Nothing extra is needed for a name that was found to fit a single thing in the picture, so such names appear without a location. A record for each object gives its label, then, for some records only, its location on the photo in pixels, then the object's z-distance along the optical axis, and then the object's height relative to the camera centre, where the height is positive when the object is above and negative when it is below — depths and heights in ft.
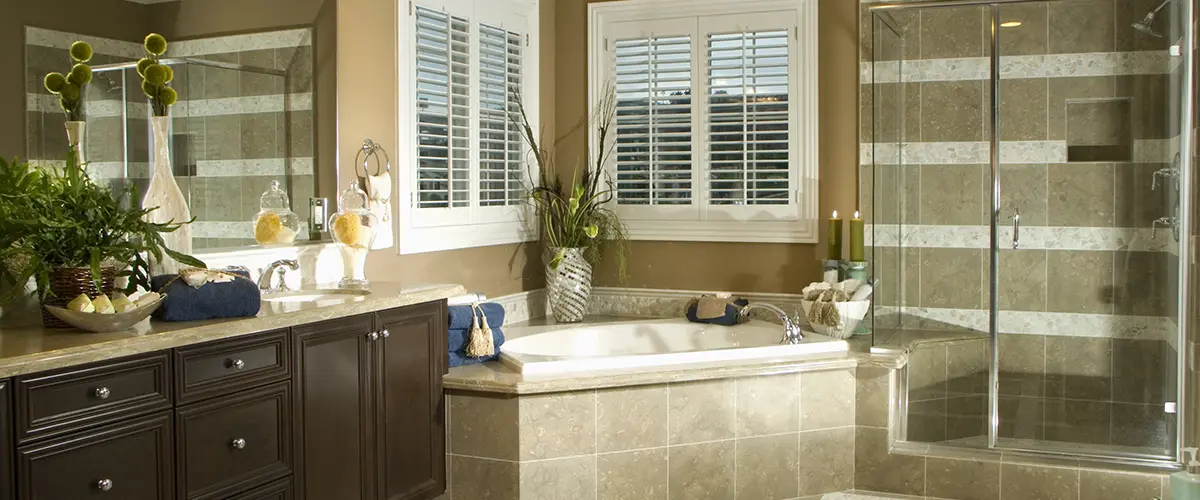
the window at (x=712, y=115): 16.39 +1.63
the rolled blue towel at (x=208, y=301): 8.97 -0.63
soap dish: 8.20 -0.71
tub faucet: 14.20 -1.39
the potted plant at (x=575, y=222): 16.58 +0.02
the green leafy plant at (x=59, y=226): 8.24 +0.00
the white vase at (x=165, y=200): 9.66 +0.22
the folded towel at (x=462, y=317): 12.68 -1.08
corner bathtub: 13.05 -1.61
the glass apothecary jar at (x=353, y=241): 11.82 -0.18
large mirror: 8.93 +1.19
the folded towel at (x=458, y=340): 12.71 -1.34
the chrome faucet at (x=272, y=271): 11.02 -0.46
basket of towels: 14.57 -1.12
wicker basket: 8.37 -0.45
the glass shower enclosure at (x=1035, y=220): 13.30 +0.01
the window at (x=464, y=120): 14.07 +1.41
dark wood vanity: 7.62 -1.60
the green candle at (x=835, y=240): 15.71 -0.26
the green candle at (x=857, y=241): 15.48 -0.27
